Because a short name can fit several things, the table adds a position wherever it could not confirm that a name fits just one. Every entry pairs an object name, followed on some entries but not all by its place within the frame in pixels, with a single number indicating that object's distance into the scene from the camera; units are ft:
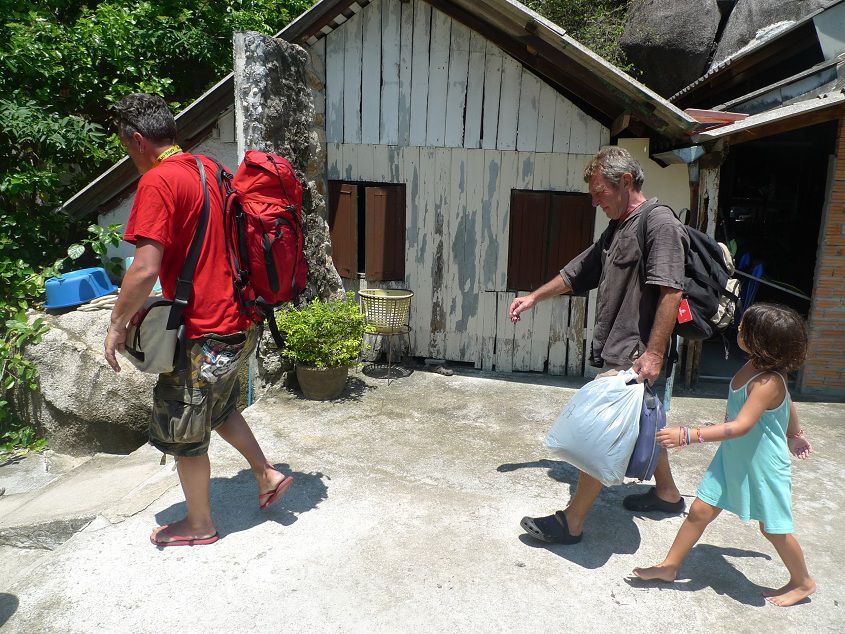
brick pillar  19.36
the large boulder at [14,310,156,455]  19.22
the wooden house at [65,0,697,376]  20.39
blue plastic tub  20.12
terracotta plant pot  18.69
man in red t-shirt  9.70
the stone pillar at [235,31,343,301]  17.76
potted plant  18.42
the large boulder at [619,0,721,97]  39.78
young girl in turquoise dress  9.43
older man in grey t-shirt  10.62
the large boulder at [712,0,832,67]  38.75
